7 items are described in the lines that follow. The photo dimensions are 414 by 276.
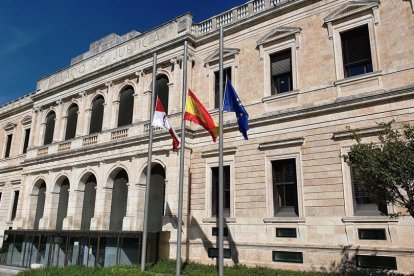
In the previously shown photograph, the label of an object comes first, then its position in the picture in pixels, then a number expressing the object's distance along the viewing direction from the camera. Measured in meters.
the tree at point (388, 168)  9.39
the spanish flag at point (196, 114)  13.89
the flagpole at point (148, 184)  14.39
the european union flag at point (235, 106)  13.30
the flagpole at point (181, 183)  12.70
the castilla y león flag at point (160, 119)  15.14
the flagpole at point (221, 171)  11.28
